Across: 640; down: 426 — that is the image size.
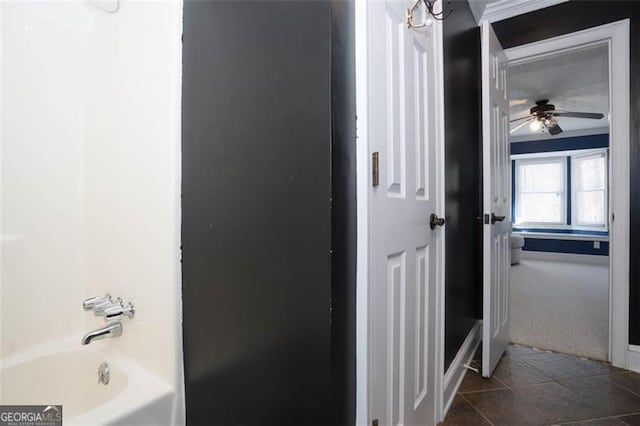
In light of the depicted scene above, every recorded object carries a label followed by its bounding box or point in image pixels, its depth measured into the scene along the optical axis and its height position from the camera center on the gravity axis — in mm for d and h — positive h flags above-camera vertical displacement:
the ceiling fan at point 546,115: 3863 +1322
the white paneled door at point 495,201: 1767 +75
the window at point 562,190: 5770 +478
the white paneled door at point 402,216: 872 -13
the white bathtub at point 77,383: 990 -663
